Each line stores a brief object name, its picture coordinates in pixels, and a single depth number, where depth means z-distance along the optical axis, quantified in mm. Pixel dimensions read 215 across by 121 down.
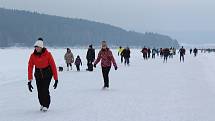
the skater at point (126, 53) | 35619
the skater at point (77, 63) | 28338
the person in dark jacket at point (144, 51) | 49438
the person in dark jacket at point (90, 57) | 27734
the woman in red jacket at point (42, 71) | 10758
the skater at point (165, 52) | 44156
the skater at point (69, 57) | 28312
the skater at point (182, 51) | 45062
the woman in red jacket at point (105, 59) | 15984
